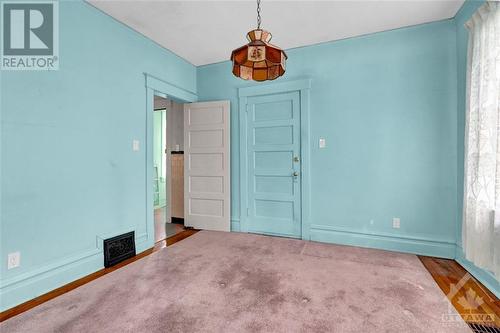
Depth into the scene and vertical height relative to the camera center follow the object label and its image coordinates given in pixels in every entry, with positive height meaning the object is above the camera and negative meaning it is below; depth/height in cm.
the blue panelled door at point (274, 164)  351 -1
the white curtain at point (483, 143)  184 +17
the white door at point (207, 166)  388 -4
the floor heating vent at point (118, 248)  259 -97
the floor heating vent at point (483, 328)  153 -109
